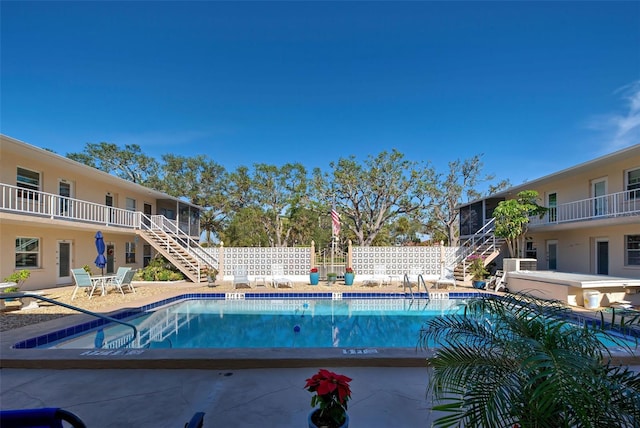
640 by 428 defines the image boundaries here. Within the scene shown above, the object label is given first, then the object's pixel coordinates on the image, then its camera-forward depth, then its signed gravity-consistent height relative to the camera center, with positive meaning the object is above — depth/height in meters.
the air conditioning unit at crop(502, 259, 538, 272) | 12.25 -1.43
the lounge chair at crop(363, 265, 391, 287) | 13.74 -2.30
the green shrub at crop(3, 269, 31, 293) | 8.84 -1.36
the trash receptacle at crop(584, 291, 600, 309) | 8.64 -2.01
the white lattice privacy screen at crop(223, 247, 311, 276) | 15.20 -1.44
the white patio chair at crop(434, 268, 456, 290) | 13.18 -2.32
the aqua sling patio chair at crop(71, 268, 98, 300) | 9.91 -1.56
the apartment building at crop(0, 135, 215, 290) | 10.70 +0.38
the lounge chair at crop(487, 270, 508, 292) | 11.86 -2.11
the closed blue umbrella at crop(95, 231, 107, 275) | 11.05 -0.69
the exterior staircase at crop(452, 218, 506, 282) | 14.91 -1.20
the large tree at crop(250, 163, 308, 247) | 25.66 +3.34
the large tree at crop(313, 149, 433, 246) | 22.86 +3.20
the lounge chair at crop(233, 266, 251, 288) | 12.84 -2.01
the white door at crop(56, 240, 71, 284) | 12.99 -1.33
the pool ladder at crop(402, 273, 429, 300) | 11.16 -2.28
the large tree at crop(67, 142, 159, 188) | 27.92 +6.59
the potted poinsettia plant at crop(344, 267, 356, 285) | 13.77 -2.09
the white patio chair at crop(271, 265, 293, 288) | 13.30 -2.19
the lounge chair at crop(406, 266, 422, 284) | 15.02 -2.10
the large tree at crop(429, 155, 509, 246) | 27.06 +3.97
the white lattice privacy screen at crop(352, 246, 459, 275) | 15.17 -1.45
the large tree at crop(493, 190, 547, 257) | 12.54 +0.63
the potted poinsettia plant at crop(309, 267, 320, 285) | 13.66 -2.06
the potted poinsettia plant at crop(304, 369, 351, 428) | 2.12 -1.22
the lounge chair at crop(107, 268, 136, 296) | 10.48 -1.69
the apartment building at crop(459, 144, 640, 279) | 11.22 +0.35
